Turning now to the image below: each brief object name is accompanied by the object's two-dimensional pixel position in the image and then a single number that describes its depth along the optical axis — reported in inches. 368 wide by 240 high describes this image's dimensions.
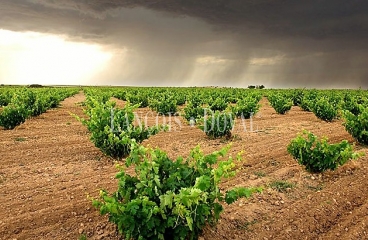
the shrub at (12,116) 465.7
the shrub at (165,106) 722.2
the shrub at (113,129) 308.5
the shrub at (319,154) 252.8
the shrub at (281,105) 769.6
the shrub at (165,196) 140.1
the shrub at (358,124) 376.8
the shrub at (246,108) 602.5
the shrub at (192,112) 561.0
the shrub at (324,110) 607.2
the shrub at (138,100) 959.5
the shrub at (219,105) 742.8
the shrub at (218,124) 408.8
